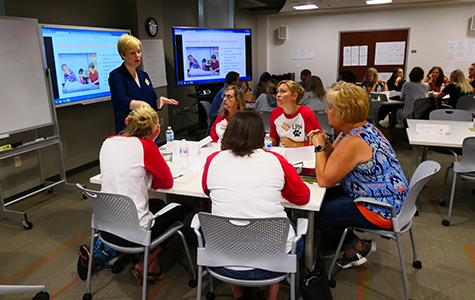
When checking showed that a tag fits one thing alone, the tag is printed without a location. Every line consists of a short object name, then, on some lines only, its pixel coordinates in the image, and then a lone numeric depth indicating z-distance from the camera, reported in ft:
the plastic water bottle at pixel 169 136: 9.93
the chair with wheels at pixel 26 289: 6.39
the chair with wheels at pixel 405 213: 6.39
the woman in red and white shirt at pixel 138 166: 6.38
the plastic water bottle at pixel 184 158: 8.21
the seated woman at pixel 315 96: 14.65
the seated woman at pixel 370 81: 21.26
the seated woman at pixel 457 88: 17.22
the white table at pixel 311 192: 6.23
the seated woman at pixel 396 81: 21.96
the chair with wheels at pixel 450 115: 12.94
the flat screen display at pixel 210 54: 19.16
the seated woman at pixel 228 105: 10.12
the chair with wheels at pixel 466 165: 9.29
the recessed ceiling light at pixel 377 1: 24.80
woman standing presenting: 9.76
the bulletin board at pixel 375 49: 27.84
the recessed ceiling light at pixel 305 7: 25.95
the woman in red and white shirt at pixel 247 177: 5.26
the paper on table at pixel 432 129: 11.06
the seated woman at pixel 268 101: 15.11
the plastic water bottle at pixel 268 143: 9.24
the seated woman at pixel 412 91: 17.70
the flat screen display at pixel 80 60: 12.81
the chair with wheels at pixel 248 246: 5.03
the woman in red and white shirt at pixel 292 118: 9.93
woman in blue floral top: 6.47
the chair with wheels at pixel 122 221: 6.08
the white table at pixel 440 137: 10.07
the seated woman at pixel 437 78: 20.13
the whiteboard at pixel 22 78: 10.41
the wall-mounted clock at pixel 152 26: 17.54
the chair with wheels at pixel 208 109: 16.28
